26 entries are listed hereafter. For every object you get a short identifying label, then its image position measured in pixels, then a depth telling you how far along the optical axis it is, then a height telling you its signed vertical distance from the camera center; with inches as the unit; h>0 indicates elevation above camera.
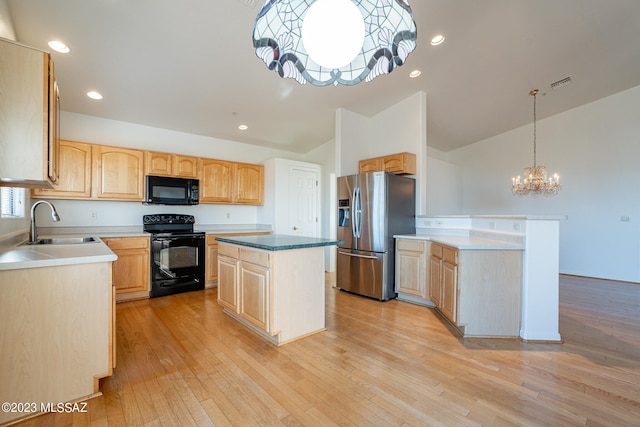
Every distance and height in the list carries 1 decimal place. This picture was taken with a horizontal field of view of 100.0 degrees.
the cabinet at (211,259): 168.2 -29.7
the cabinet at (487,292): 101.9 -30.3
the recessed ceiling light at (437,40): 120.1 +78.6
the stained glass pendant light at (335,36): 55.1 +38.9
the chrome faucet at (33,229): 93.8 -6.6
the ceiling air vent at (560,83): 169.5 +84.3
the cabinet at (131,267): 138.5 -29.4
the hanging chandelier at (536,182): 191.3 +22.8
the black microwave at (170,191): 155.1 +12.7
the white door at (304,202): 203.8 +7.9
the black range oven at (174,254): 149.6 -25.0
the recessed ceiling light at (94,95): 129.3 +56.8
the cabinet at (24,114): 57.9 +21.3
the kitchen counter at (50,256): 59.4 -11.2
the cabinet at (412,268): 140.3 -29.9
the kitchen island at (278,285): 95.0 -27.7
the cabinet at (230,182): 177.8 +20.9
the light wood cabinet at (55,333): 58.8 -28.8
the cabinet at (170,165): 157.3 +28.7
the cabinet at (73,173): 132.7 +19.2
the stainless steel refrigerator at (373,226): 149.3 -7.8
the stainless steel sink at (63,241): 100.3 -11.9
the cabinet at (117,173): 142.9 +21.0
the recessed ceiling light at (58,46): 97.5 +61.0
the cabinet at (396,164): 160.4 +30.5
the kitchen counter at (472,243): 102.7 -12.1
